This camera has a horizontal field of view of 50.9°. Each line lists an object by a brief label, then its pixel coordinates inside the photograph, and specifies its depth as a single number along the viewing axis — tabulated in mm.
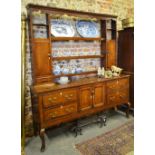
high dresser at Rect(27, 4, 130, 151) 2480
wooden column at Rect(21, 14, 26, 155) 2464
